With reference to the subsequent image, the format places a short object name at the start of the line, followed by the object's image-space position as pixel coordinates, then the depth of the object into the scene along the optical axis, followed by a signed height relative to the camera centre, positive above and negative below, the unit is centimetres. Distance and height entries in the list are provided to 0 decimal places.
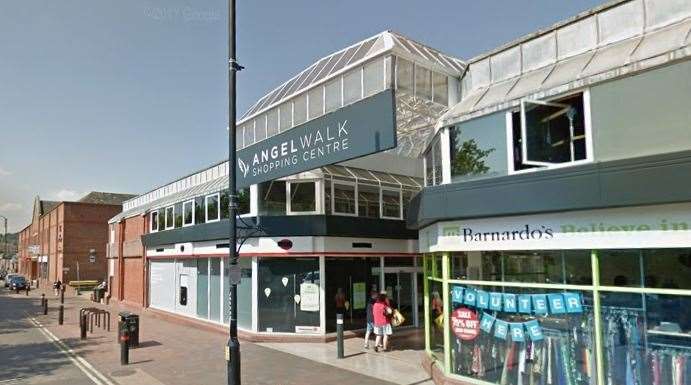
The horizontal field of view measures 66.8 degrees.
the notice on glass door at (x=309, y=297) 1698 -190
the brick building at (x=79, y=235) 5591 +73
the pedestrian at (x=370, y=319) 1520 -238
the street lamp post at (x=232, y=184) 925 +102
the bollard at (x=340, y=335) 1363 -257
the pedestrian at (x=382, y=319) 1475 -231
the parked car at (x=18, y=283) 5038 -388
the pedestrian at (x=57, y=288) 4459 -400
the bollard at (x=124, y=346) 1365 -276
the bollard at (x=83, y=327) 1852 -301
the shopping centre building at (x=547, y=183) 724 +79
